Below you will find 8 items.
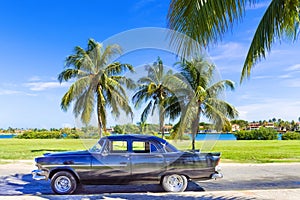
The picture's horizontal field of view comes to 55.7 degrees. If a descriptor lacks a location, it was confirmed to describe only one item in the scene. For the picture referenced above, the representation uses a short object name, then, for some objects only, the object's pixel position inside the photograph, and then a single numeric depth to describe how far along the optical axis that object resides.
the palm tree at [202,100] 13.12
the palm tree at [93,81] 16.59
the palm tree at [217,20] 4.30
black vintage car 7.23
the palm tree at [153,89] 10.62
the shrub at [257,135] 39.97
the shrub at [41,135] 38.38
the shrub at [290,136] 40.72
